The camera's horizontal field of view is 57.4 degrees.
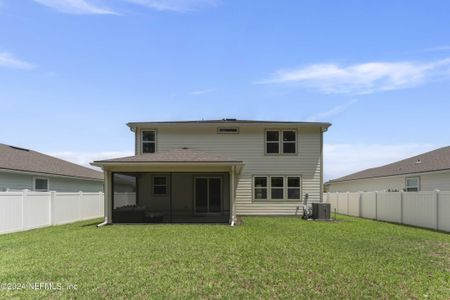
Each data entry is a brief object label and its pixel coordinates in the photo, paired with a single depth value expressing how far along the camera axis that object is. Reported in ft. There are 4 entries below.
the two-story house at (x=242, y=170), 70.03
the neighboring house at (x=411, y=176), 64.80
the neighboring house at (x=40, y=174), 56.49
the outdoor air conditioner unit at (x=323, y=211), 63.41
